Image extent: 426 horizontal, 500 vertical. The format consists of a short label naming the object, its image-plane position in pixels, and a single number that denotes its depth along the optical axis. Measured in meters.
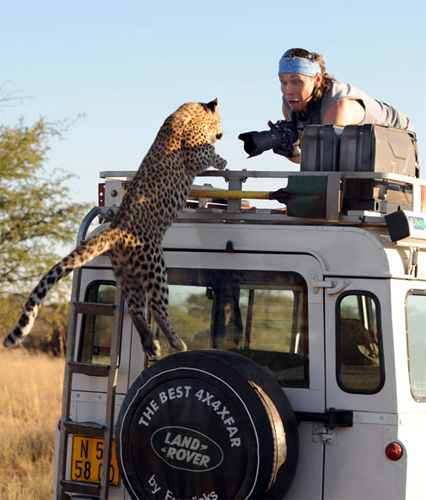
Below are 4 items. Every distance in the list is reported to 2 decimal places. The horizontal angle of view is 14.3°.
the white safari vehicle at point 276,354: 7.81
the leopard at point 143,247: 8.47
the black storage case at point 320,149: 8.95
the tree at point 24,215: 32.43
